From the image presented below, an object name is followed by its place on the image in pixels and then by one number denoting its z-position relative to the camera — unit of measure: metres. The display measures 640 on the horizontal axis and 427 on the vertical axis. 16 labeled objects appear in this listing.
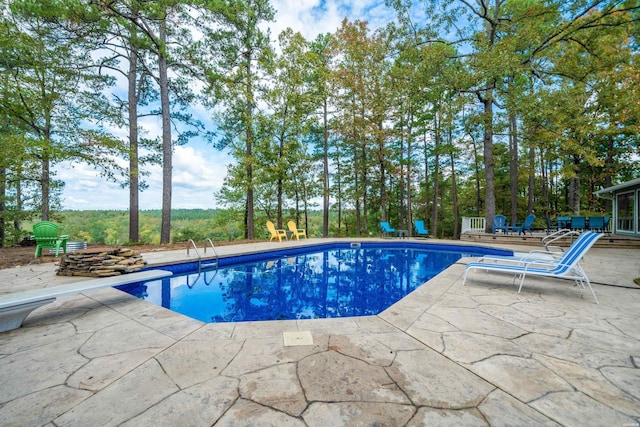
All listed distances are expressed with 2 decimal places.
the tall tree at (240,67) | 9.54
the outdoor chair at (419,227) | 11.13
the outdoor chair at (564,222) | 10.47
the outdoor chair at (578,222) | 9.16
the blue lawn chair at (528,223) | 9.48
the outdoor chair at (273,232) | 10.30
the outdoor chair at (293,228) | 10.72
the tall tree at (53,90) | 7.17
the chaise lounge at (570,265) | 3.09
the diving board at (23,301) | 2.21
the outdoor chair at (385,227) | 11.62
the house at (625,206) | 8.80
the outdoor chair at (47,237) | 5.80
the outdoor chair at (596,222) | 9.06
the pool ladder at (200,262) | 5.85
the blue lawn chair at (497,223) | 9.57
